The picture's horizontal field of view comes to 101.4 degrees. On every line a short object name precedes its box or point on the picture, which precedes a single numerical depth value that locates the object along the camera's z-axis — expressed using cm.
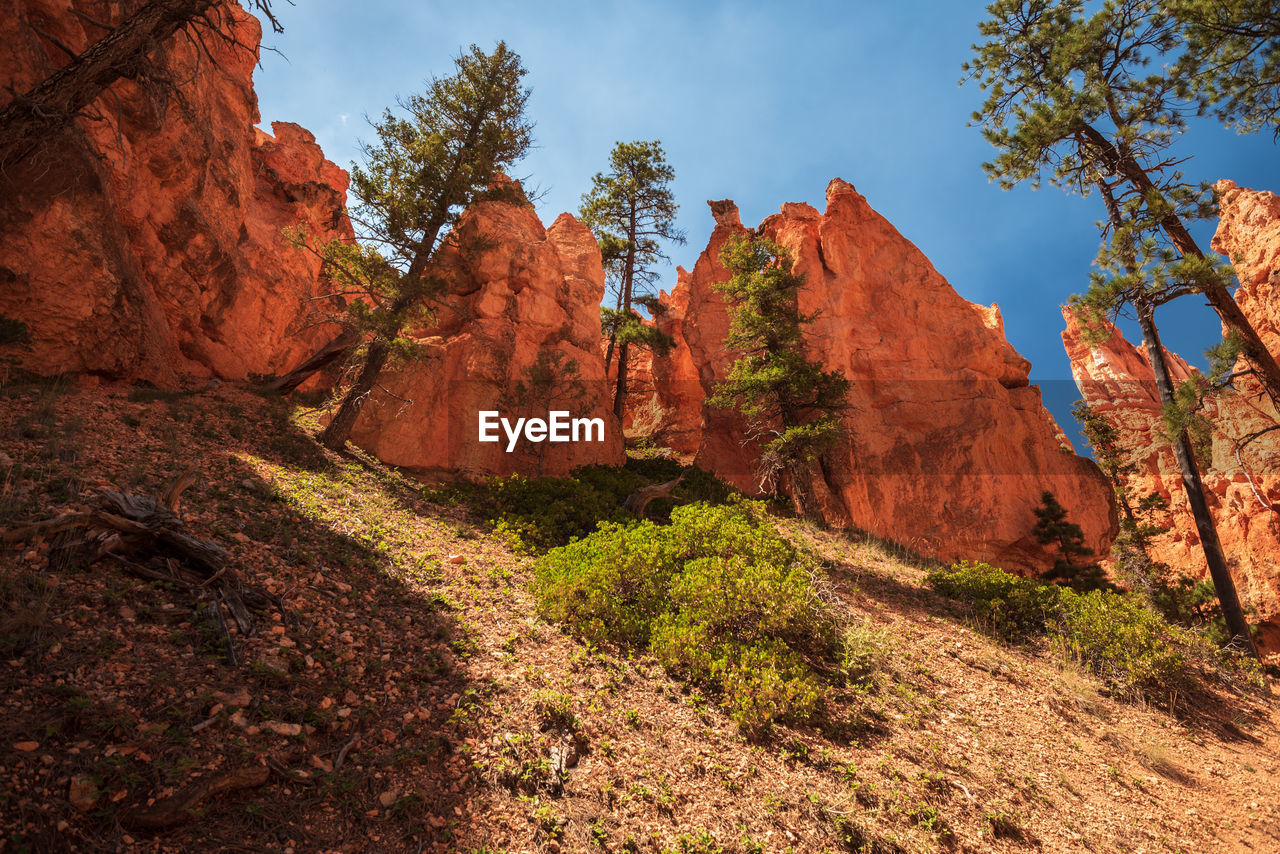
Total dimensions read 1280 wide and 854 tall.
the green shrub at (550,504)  1106
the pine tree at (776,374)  1695
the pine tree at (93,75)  677
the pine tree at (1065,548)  1803
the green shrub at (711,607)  609
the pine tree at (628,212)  2312
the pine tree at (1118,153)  1011
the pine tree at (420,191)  1381
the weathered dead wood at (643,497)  1402
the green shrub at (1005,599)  981
